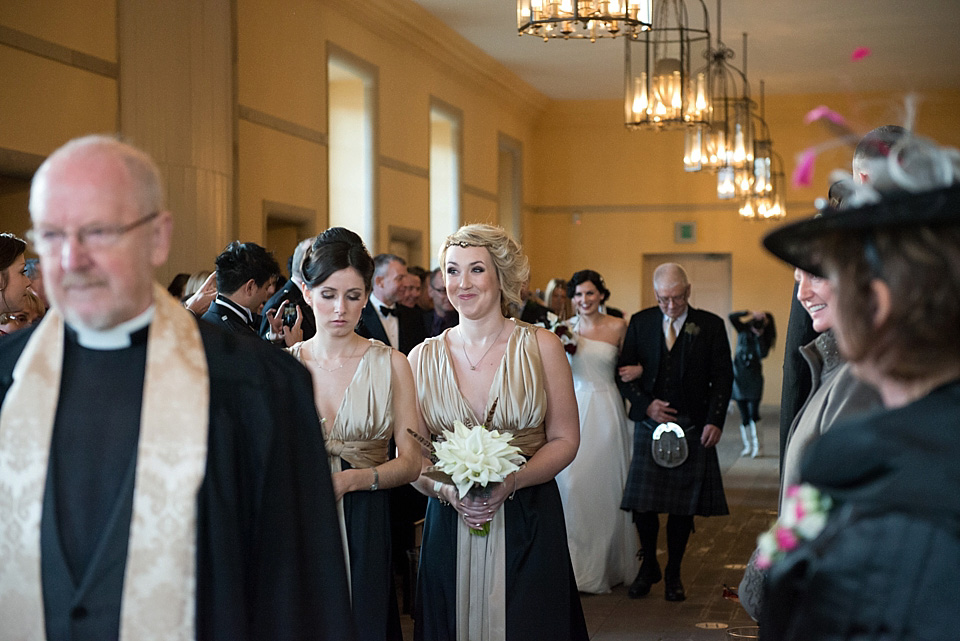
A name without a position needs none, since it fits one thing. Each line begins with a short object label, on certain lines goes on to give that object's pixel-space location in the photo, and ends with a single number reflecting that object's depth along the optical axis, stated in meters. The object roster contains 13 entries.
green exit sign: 19.69
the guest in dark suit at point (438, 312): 8.30
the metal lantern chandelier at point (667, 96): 8.43
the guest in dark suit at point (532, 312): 8.38
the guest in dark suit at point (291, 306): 5.05
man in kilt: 6.48
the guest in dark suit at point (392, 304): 7.76
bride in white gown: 6.82
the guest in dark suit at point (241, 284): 5.03
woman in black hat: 1.54
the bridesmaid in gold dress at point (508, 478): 3.81
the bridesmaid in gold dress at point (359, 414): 3.70
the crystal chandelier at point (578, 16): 6.11
